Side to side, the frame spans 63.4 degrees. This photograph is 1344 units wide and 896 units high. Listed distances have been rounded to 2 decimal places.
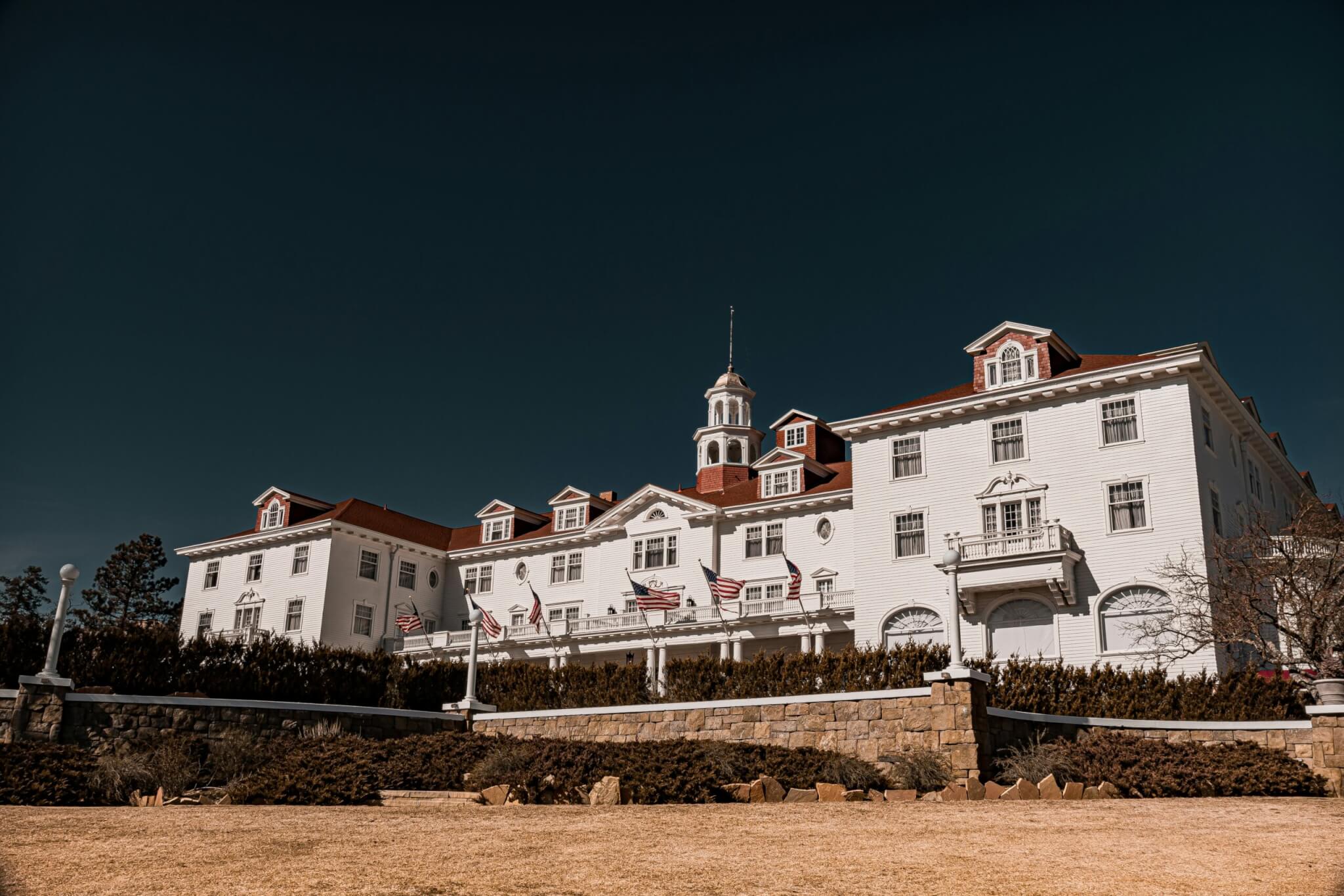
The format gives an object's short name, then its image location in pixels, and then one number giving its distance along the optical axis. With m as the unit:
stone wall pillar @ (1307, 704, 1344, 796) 16.83
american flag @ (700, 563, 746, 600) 38.47
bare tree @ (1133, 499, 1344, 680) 26.41
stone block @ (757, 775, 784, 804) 16.08
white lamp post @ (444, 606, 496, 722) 25.73
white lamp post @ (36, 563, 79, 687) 21.53
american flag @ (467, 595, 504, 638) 42.56
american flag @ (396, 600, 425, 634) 47.16
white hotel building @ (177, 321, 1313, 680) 34.03
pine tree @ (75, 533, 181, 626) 76.44
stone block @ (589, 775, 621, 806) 15.59
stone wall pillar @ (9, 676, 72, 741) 21.09
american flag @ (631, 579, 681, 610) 38.41
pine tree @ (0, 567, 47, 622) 77.94
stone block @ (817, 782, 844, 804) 15.66
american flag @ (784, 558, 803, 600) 39.44
